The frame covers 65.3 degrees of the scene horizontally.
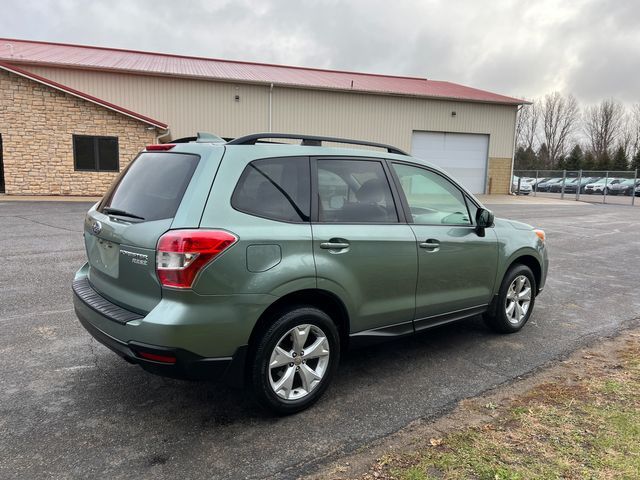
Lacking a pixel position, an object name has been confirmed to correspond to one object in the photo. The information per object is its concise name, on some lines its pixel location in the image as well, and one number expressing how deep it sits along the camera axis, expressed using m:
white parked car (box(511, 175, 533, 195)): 34.78
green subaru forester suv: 2.84
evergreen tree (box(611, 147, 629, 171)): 54.16
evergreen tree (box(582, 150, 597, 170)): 56.67
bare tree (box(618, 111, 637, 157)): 65.31
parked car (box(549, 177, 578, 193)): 39.06
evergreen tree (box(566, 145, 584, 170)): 57.44
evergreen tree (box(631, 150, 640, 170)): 51.32
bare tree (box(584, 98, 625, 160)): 68.12
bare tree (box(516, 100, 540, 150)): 72.62
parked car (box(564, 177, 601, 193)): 35.97
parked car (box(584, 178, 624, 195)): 35.35
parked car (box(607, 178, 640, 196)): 34.09
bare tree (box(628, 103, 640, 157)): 64.88
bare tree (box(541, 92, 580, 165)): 70.94
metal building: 20.31
